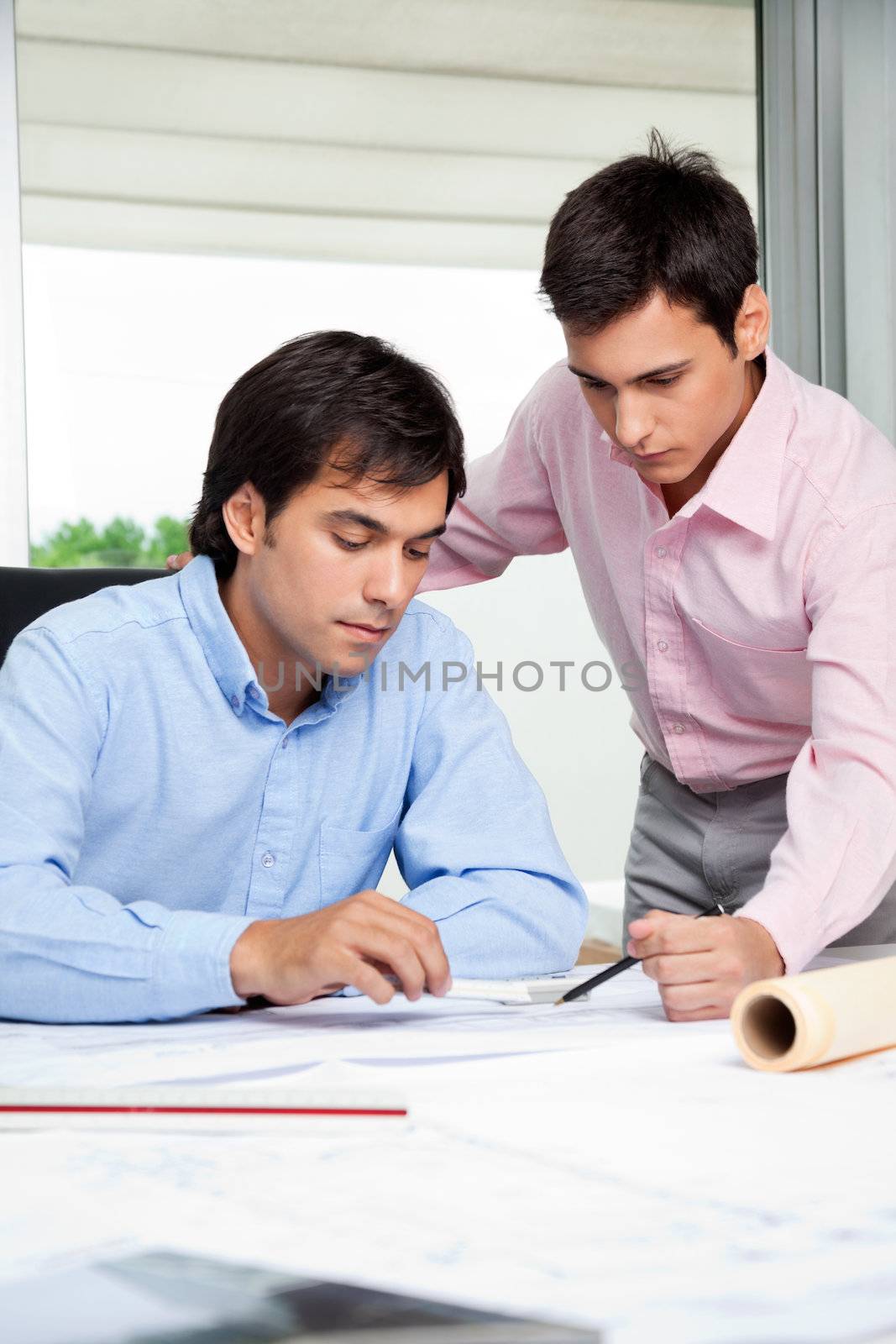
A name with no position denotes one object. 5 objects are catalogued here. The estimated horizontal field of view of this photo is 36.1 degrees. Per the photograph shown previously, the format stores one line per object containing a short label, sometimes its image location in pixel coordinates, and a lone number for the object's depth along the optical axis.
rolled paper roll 0.93
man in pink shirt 1.31
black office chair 1.69
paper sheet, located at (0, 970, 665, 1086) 0.98
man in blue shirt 1.35
